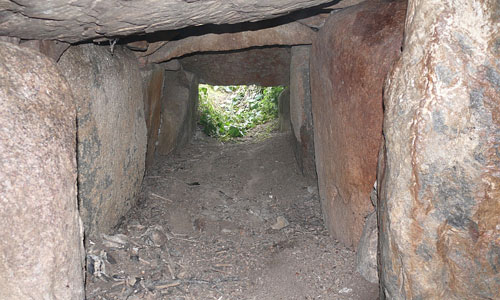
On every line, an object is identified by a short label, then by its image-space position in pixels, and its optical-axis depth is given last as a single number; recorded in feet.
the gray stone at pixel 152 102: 12.80
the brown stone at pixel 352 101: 7.79
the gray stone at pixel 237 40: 11.70
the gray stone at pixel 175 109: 15.67
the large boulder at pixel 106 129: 8.69
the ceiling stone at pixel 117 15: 5.49
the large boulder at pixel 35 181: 5.29
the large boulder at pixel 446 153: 5.33
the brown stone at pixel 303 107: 13.39
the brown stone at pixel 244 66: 15.69
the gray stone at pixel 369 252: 8.14
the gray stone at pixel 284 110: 18.51
